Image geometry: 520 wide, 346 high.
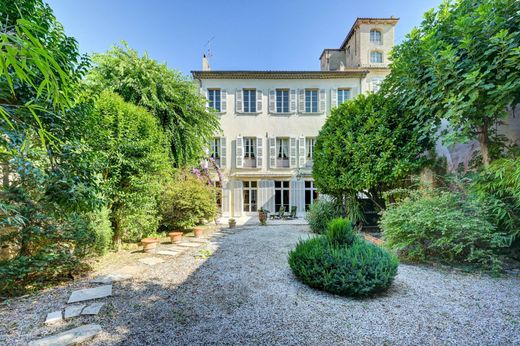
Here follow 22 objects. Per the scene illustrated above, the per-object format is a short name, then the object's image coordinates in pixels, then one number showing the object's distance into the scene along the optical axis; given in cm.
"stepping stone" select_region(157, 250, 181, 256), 489
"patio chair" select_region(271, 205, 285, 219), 1091
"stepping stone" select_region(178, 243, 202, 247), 566
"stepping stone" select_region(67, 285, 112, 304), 287
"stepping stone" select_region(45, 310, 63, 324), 237
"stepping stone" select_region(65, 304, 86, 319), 247
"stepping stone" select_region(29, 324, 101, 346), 200
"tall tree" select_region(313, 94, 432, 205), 501
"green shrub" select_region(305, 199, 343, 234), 706
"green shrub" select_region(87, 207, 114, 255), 418
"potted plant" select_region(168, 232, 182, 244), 604
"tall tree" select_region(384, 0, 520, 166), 320
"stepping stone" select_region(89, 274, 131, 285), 340
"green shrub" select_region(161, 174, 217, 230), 673
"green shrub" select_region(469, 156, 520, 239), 330
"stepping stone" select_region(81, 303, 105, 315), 251
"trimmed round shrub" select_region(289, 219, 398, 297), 279
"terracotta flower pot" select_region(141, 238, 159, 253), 507
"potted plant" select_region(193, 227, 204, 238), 677
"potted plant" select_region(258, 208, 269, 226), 912
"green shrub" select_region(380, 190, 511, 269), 345
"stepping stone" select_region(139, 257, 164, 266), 429
